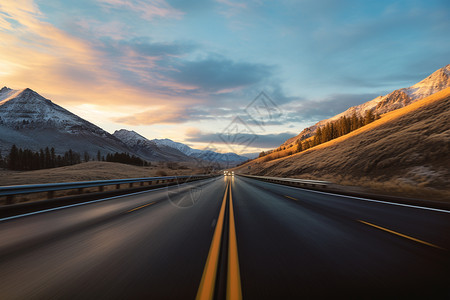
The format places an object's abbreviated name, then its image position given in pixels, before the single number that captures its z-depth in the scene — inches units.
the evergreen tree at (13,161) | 4566.9
